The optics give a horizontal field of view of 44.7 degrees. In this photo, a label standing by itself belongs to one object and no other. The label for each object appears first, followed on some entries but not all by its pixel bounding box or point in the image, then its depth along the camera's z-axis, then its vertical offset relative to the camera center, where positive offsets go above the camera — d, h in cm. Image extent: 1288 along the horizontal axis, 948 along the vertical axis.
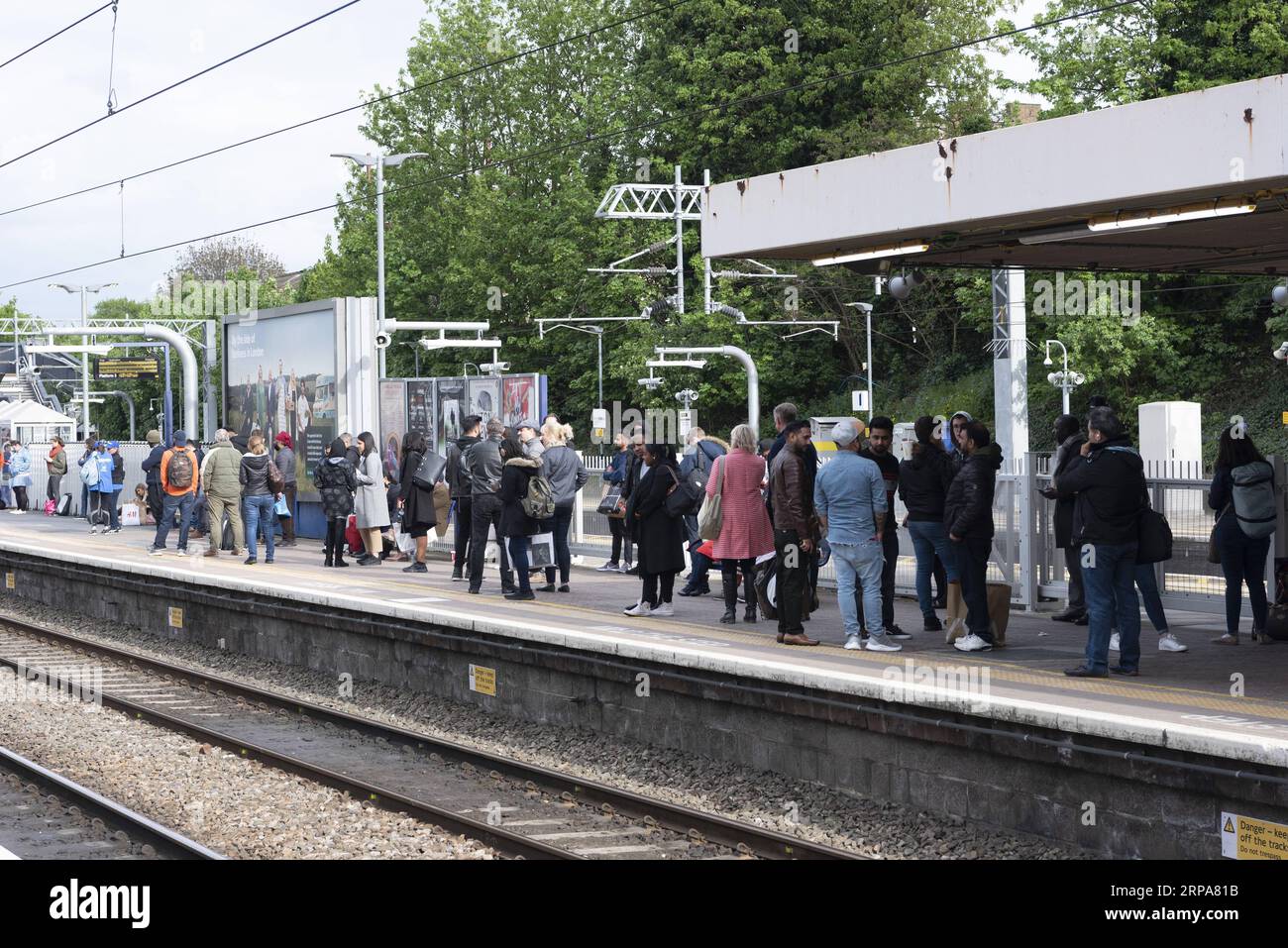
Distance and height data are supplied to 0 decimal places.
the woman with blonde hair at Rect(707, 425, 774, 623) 1273 -25
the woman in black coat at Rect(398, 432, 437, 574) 1888 -24
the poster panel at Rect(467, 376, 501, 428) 2111 +108
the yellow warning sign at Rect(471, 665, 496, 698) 1320 -173
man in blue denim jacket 1127 -29
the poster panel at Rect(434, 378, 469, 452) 2173 +94
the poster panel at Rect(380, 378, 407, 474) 2286 +87
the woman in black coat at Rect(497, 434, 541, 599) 1477 -19
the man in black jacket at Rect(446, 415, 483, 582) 1669 -7
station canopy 880 +175
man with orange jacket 2216 -5
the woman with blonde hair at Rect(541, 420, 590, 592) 1578 -3
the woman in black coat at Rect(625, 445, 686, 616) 1370 -48
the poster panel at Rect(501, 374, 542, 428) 2038 +100
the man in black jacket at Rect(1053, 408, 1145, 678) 986 -37
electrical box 3359 +83
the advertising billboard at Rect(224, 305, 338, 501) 2262 +149
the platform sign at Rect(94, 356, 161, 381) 5806 +422
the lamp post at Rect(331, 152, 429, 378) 3116 +630
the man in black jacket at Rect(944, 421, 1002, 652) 1148 -39
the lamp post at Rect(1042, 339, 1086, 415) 4260 +243
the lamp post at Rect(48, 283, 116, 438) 5909 +499
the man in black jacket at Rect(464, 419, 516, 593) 1580 -7
